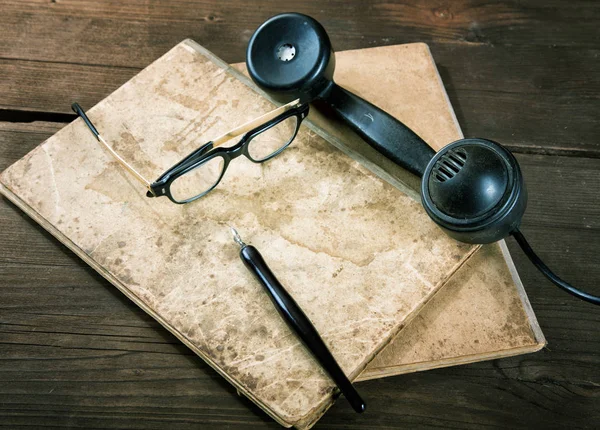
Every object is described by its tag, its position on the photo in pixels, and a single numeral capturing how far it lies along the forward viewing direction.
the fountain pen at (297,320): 0.76
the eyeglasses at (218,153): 0.87
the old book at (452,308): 0.85
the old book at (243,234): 0.80
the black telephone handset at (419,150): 0.77
